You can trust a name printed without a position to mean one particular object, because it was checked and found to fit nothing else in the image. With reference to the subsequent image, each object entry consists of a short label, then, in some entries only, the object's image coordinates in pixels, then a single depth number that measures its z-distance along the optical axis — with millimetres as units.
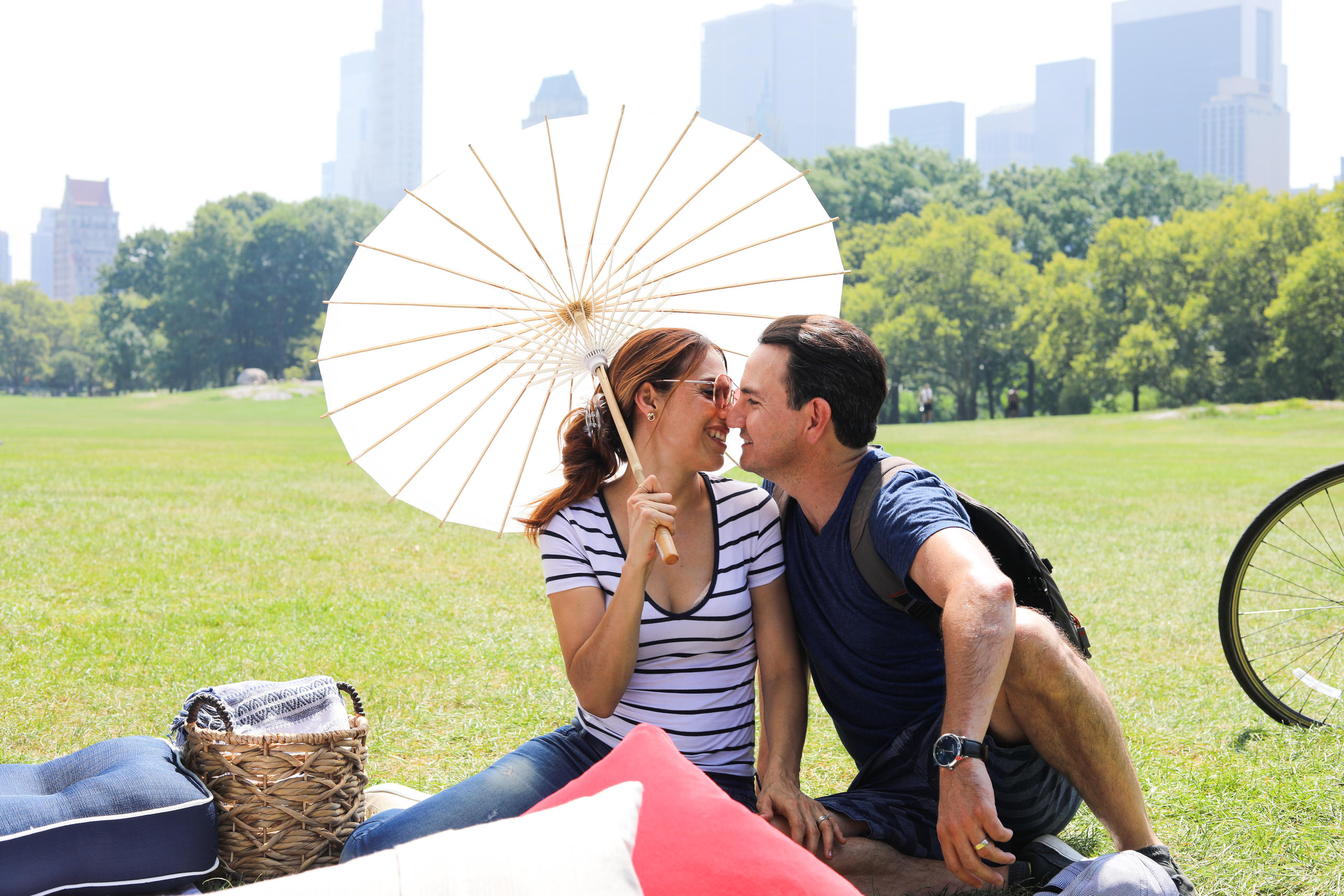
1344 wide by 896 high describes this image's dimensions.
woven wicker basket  3000
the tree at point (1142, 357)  45531
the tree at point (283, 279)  84500
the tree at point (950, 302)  53500
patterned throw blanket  3119
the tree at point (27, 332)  90188
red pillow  1565
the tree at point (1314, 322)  41156
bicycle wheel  4133
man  2490
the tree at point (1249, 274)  45125
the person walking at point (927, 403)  42031
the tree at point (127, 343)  79812
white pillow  1289
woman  2633
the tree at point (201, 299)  80875
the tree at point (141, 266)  85875
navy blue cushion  2570
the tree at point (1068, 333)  47906
